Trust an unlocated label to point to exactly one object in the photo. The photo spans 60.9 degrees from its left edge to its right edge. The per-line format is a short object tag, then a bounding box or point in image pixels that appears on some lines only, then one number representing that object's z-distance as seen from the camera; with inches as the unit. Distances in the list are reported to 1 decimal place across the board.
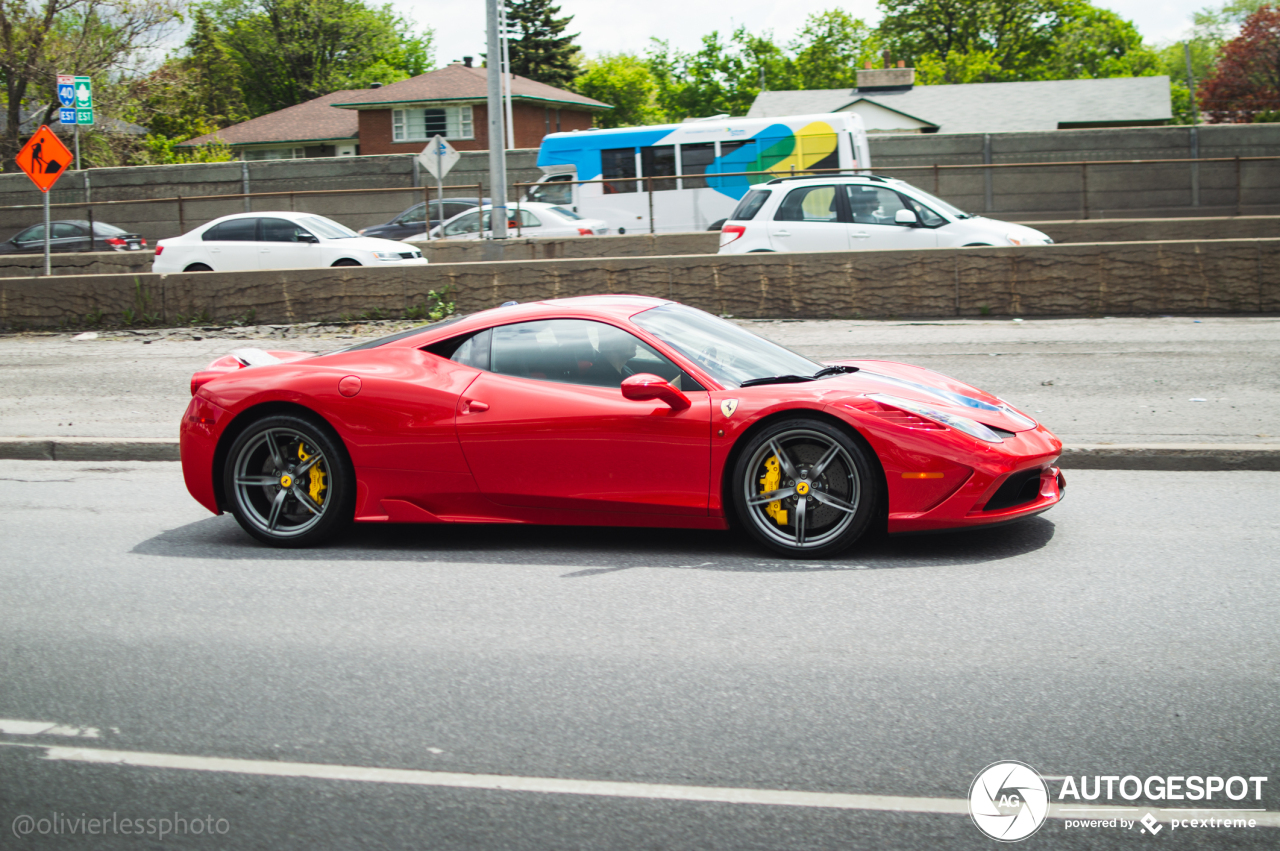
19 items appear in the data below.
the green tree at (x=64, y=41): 1402.6
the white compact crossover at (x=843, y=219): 567.8
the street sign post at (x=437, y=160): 844.3
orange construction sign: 660.1
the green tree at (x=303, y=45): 2797.7
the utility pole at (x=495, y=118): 658.8
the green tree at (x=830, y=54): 3961.6
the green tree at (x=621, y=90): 3631.9
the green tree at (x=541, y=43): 3174.2
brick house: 2094.0
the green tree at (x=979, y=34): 3085.6
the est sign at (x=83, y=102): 938.1
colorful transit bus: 887.7
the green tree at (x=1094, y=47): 3292.3
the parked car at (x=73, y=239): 979.3
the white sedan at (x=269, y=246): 701.3
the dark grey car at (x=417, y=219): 892.5
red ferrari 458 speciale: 198.2
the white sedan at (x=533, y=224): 834.2
